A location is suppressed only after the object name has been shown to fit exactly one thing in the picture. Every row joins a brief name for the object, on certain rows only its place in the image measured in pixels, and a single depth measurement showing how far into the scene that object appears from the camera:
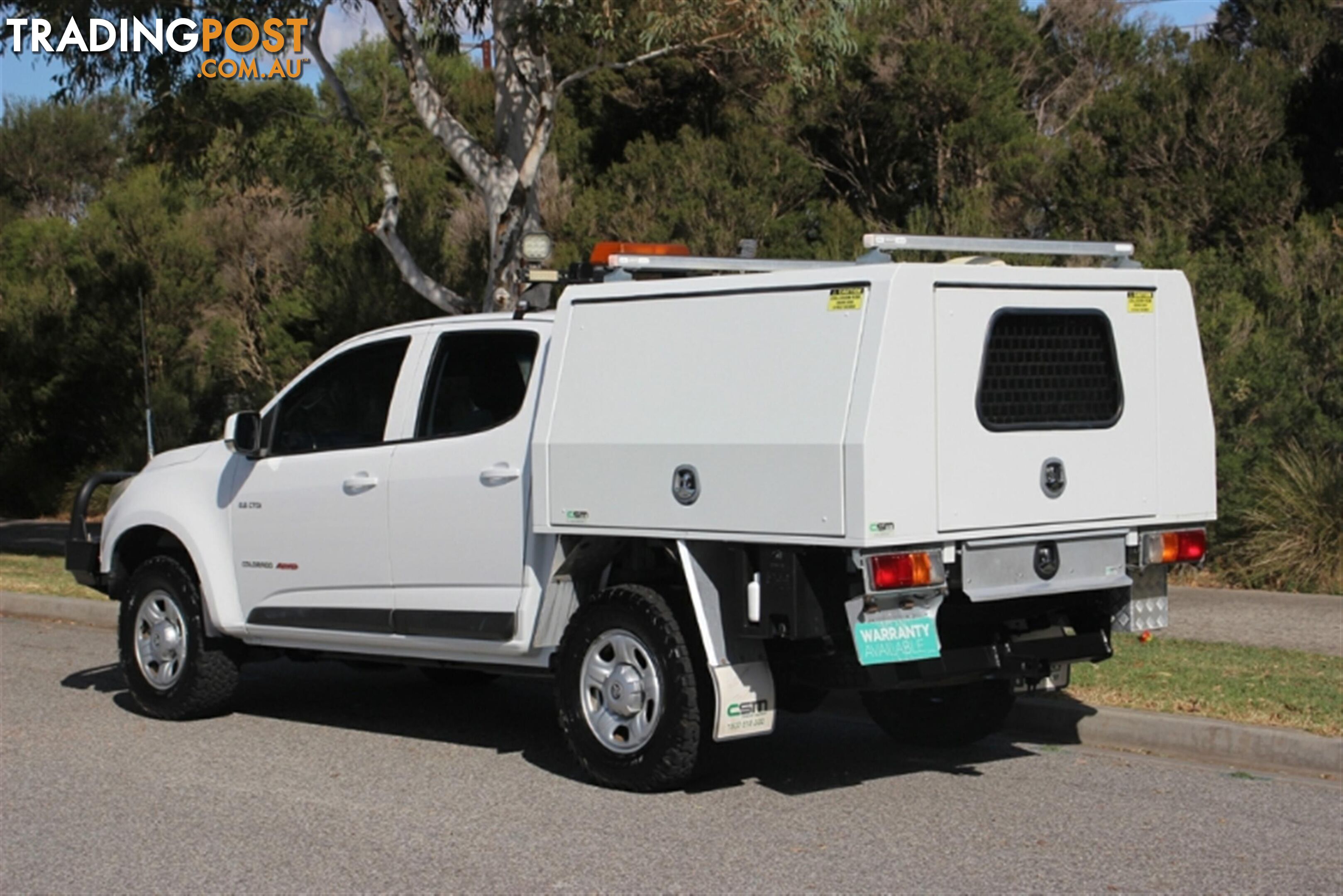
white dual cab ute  6.45
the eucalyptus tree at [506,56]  15.52
